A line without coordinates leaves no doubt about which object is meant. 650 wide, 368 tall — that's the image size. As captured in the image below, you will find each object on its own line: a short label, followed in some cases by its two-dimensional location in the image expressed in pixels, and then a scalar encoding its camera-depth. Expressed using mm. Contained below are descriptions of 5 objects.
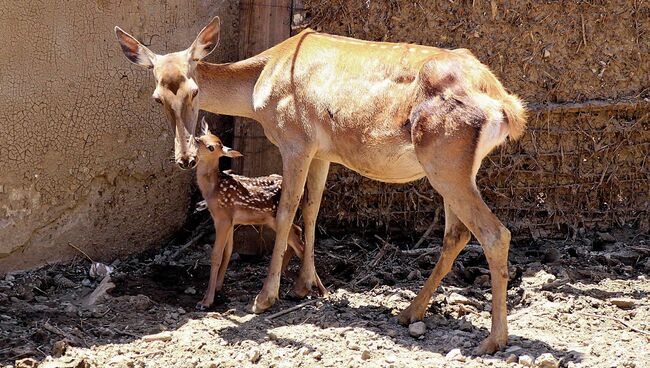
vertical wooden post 8359
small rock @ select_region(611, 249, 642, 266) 8219
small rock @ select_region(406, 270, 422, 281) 7923
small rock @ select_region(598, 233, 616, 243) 8641
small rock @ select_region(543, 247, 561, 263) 8211
